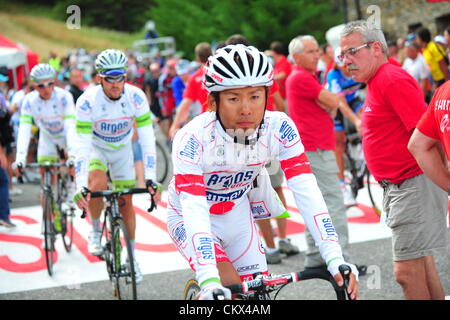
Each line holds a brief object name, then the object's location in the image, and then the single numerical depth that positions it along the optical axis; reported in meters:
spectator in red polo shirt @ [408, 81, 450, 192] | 7.03
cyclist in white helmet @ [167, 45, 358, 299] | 6.74
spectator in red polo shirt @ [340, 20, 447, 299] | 9.19
